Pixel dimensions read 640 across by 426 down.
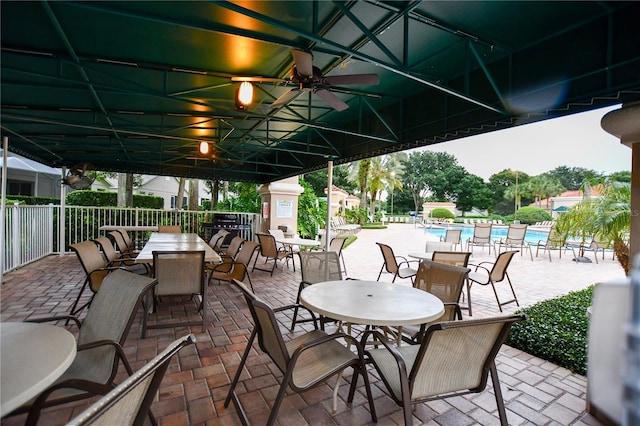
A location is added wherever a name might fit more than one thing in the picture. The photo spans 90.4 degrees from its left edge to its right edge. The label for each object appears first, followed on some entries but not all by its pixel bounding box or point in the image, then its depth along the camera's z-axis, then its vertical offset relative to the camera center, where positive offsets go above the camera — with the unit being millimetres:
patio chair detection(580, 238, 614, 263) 9539 -1028
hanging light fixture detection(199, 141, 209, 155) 5594 +1053
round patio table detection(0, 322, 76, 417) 1181 -679
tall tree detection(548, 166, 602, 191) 43406 +5313
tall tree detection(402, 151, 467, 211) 41875 +4807
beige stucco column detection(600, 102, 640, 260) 2402 +588
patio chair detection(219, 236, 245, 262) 5052 -680
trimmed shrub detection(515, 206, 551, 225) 29856 -206
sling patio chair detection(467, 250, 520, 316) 4438 -829
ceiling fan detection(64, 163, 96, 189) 7834 +693
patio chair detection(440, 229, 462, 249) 8961 -701
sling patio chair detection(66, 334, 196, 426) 899 -619
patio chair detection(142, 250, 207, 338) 3434 -768
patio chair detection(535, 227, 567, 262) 9216 -883
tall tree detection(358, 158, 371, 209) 22406 +2415
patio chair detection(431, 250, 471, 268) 4238 -616
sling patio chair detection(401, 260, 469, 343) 2799 -725
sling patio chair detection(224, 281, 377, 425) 1823 -1000
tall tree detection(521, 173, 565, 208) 42219 +3509
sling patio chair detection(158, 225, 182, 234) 7344 -540
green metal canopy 2713 +1636
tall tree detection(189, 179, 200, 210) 14567 +568
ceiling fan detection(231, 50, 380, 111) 3029 +1316
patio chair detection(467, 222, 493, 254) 10219 -728
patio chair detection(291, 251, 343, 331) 3590 -664
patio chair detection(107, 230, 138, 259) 5396 -708
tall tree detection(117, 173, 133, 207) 11975 +567
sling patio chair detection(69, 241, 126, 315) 3596 -730
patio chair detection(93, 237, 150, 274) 4340 -753
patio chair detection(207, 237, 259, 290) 4438 -864
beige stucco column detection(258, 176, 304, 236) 9242 +114
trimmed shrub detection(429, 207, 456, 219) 32625 -254
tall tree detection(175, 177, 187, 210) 15859 +720
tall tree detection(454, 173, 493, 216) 40250 +2420
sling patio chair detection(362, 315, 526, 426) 1700 -861
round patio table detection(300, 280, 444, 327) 2092 -700
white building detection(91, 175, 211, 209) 22250 +1335
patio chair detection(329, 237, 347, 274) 5883 -653
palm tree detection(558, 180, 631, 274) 4254 -40
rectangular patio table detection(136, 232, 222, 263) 3883 -595
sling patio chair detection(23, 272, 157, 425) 1589 -829
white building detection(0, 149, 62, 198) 12039 +1120
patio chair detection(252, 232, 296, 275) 6401 -859
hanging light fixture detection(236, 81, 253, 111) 3424 +1219
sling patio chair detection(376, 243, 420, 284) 4926 -885
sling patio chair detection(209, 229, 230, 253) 6139 -679
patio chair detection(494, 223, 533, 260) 10058 -772
